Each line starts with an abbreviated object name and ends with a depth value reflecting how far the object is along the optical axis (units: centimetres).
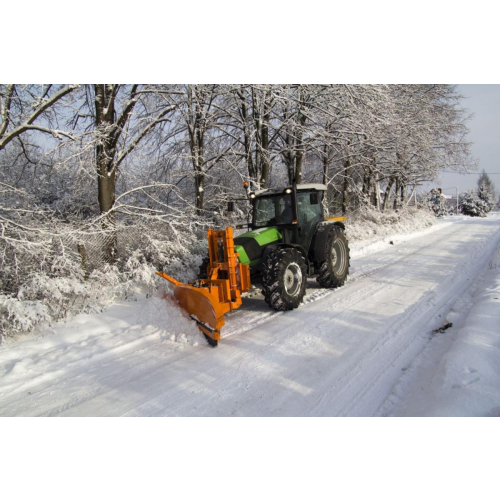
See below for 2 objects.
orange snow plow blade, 448
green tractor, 544
